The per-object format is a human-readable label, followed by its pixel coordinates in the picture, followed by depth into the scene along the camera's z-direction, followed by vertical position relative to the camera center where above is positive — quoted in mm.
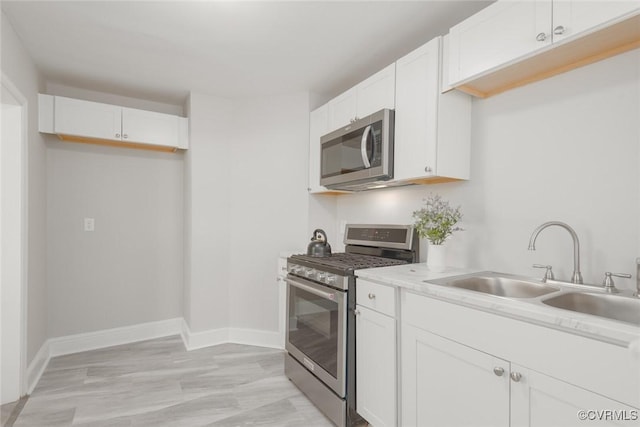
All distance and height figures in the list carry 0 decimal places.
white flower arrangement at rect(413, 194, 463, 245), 2016 -78
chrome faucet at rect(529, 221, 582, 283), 1489 -156
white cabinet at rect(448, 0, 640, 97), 1286 +723
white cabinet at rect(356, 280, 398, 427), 1742 -792
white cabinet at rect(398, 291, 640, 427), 982 -578
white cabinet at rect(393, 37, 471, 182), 1938 +516
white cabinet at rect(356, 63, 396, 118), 2227 +810
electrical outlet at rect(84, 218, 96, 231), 3242 -160
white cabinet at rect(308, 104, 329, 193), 2973 +644
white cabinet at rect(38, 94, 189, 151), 2830 +756
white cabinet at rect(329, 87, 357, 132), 2578 +797
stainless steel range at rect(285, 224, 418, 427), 1984 -691
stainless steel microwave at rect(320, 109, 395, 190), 2195 +396
